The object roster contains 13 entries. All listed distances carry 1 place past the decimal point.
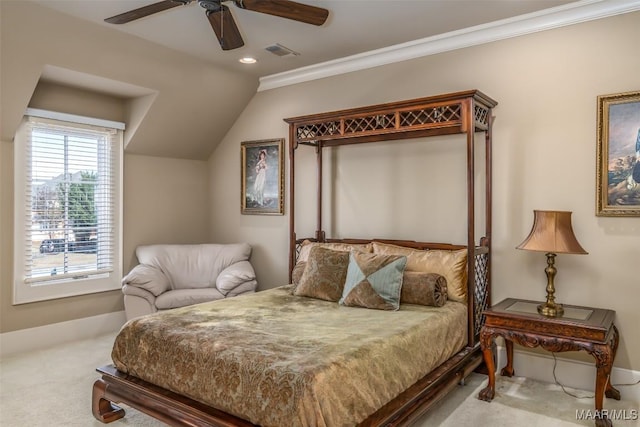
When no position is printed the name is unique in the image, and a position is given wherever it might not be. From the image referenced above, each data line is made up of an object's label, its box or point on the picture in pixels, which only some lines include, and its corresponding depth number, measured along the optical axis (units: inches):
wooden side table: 106.3
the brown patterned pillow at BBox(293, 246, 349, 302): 139.2
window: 165.8
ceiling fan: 105.7
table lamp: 115.7
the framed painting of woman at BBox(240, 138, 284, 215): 203.0
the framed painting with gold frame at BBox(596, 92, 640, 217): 123.1
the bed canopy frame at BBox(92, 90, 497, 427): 92.8
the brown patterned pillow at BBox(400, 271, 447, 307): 128.8
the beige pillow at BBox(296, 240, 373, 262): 159.0
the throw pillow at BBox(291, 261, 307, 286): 156.6
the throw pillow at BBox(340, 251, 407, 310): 127.7
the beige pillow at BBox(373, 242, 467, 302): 135.2
